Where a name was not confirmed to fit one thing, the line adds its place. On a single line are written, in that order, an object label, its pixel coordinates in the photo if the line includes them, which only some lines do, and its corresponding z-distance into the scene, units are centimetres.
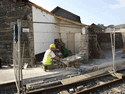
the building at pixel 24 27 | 783
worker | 571
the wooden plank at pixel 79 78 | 491
